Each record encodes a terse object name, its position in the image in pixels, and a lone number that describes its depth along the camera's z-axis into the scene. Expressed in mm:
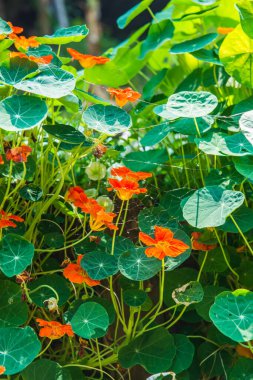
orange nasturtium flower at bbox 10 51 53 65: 1247
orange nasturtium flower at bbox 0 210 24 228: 1229
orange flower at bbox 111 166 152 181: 1267
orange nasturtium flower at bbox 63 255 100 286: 1232
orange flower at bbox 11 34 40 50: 1305
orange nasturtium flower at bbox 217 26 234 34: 1456
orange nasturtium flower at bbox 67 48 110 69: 1323
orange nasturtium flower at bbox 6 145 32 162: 1246
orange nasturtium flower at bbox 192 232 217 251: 1319
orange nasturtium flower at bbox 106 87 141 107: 1270
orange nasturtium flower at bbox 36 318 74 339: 1200
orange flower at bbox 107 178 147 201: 1236
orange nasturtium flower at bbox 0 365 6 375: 1112
